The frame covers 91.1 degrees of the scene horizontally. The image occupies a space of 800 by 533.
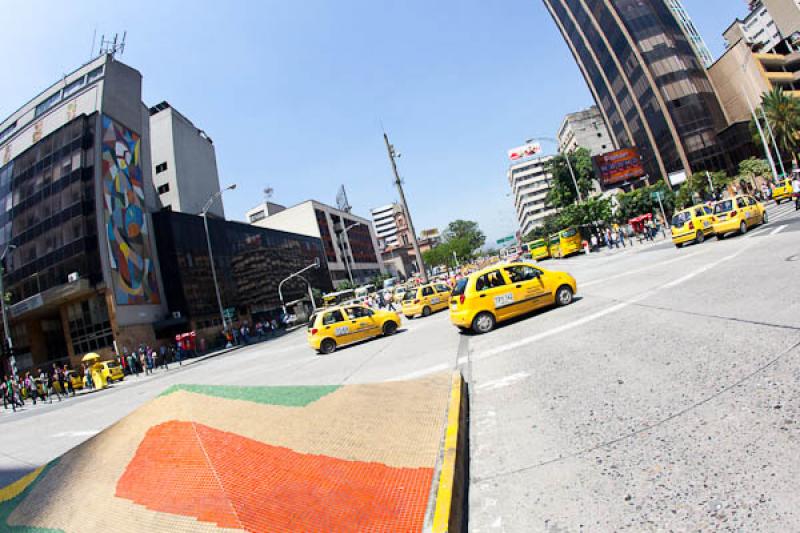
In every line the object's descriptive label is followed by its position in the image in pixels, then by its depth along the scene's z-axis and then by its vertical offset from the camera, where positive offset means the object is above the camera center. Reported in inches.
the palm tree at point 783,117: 1899.6 +315.8
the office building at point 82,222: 1316.4 +555.7
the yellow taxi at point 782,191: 1232.2 -20.3
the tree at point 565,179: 2454.5 +396.4
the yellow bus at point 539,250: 1713.8 +13.1
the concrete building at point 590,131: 3494.1 +932.9
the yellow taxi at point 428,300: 820.0 -32.1
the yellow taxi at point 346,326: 597.6 -30.9
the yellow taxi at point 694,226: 751.7 -29.8
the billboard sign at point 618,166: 2217.0 +351.4
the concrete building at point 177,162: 2118.6 +1036.1
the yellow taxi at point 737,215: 712.8 -31.2
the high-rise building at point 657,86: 2145.7 +736.5
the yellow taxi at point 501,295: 417.7 -34.2
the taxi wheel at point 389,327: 631.8 -50.7
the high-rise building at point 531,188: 4891.7 +816.2
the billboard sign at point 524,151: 4564.5 +1196.5
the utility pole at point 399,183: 1093.1 +297.2
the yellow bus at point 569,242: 1470.2 +10.0
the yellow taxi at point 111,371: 983.0 +4.9
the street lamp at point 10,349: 904.3 +114.0
